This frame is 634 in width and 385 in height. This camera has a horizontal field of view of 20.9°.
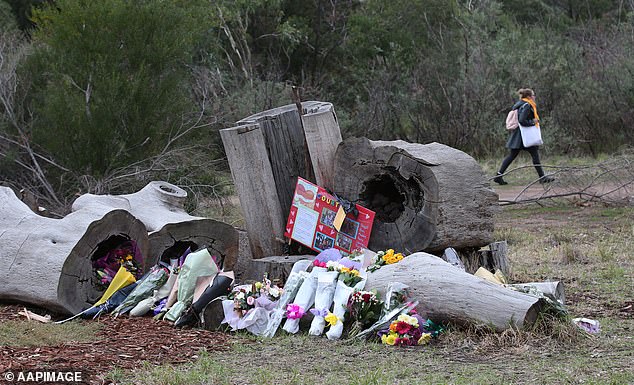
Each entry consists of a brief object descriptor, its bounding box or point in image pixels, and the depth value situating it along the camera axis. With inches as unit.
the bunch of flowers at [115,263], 514.0
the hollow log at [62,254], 494.6
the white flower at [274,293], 461.7
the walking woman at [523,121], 1084.7
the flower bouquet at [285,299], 441.1
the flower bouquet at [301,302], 440.9
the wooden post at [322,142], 557.1
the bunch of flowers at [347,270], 453.7
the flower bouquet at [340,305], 427.2
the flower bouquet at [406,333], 411.1
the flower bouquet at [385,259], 480.7
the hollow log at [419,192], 534.7
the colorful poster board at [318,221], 547.3
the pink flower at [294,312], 441.4
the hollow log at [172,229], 542.4
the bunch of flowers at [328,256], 497.9
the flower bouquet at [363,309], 431.3
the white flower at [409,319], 412.5
